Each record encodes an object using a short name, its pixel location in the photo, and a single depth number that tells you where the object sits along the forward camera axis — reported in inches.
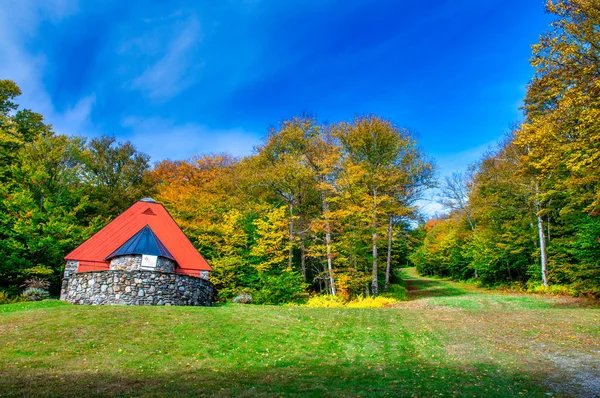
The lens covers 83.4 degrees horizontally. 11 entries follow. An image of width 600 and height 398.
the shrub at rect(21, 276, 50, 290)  762.2
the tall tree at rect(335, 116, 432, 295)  897.5
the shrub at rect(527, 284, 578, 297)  788.6
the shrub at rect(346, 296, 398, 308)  747.4
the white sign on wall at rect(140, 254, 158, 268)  699.4
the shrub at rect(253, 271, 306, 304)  877.2
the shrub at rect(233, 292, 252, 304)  841.5
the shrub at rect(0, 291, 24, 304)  667.4
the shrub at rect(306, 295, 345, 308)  783.6
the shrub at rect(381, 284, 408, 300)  920.9
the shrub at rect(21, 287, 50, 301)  705.6
